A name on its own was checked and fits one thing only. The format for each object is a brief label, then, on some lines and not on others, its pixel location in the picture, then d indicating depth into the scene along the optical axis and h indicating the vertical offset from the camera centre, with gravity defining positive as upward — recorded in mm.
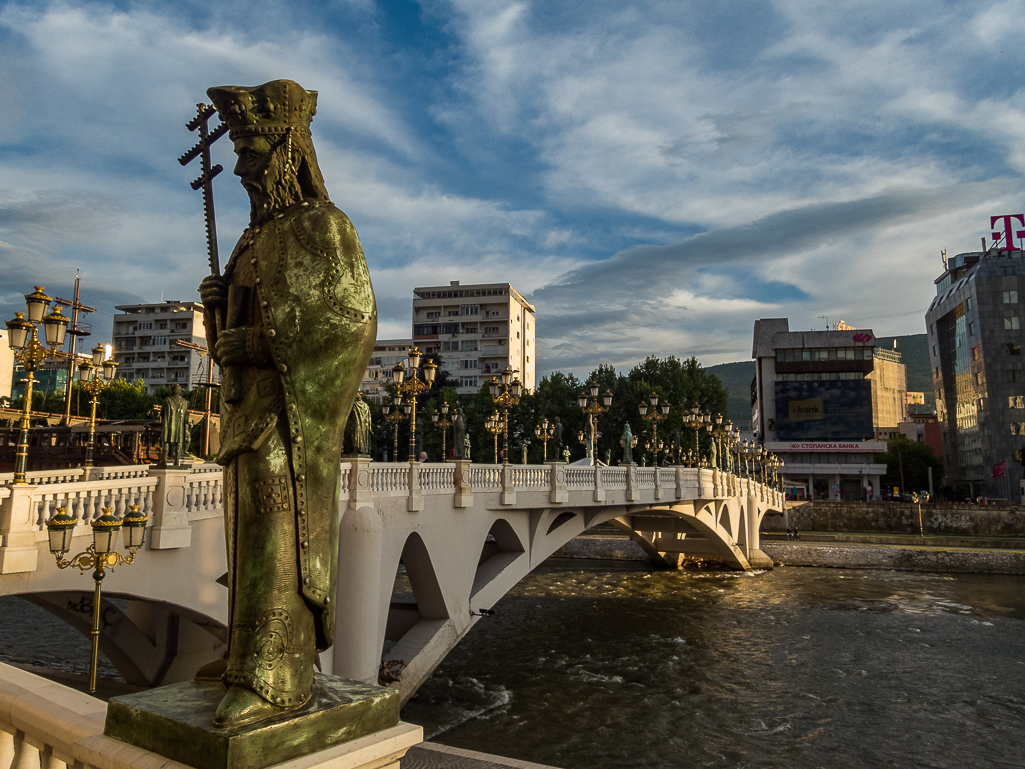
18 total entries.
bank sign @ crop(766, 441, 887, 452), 80438 +2802
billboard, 82875 +6915
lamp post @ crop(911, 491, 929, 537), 56056 -2514
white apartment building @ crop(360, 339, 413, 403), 84812 +13292
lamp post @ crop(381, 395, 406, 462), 21859 +1781
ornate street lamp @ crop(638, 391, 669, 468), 29616 +2708
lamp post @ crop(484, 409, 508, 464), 26886 +1826
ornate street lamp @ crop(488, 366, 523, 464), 22609 +2542
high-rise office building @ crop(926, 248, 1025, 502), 71562 +9151
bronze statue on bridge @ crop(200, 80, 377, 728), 3199 +354
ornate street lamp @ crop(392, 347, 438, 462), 18594 +2416
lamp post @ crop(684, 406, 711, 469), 36688 +2758
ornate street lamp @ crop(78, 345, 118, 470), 17438 +2473
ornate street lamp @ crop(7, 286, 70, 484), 8945 +2065
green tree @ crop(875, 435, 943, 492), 83000 +663
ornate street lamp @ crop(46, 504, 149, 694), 7676 -762
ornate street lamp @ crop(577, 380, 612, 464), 26395 +2483
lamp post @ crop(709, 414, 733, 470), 46206 +2816
